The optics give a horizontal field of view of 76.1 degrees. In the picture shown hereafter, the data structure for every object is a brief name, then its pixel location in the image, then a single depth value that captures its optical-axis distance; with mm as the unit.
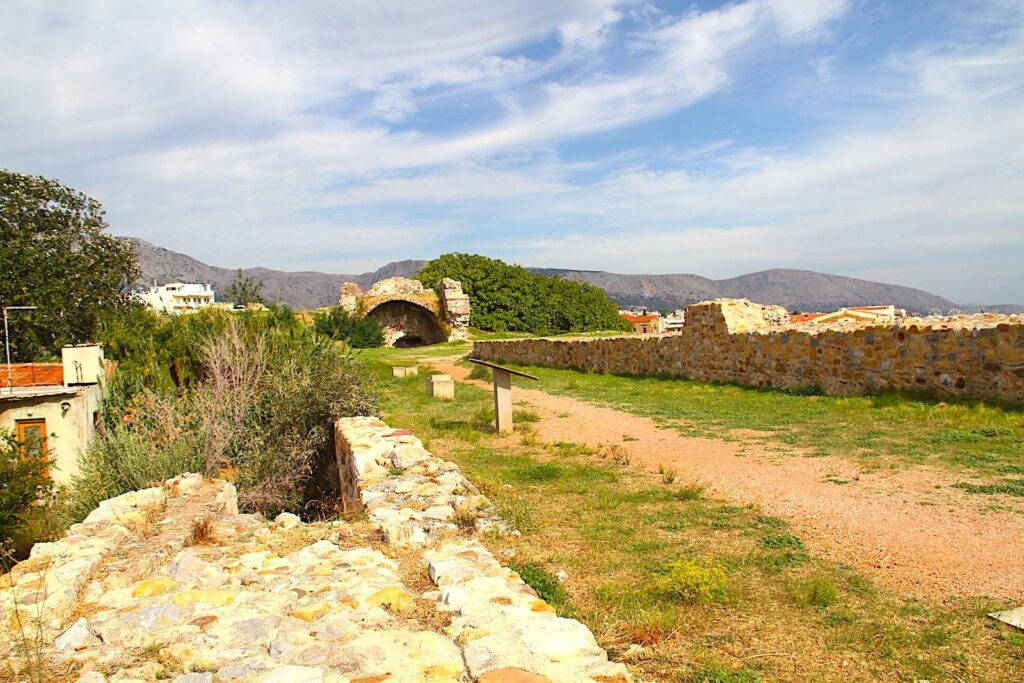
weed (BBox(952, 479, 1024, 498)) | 5004
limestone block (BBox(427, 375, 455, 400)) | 13555
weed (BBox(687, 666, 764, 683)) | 2680
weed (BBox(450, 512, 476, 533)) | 4461
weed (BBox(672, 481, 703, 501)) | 5490
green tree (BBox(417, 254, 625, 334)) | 38719
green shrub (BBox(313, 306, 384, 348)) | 31234
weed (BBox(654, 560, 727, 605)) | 3404
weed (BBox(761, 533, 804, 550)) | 4262
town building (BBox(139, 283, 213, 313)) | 88000
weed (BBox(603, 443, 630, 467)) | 7137
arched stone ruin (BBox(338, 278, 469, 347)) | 33781
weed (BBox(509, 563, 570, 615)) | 3418
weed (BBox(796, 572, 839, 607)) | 3377
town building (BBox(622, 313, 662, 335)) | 65788
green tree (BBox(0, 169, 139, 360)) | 18266
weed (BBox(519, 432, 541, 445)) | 8422
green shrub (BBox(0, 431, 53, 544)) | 7156
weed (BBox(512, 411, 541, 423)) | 10344
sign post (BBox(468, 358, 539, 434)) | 9367
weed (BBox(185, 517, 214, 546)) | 4441
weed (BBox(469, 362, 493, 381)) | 17783
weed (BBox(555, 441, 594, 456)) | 7734
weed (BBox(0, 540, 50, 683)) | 2547
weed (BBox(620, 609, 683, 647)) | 3037
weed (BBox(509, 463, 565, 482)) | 6619
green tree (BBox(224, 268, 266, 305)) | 59797
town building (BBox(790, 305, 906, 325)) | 18591
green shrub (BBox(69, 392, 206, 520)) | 6957
